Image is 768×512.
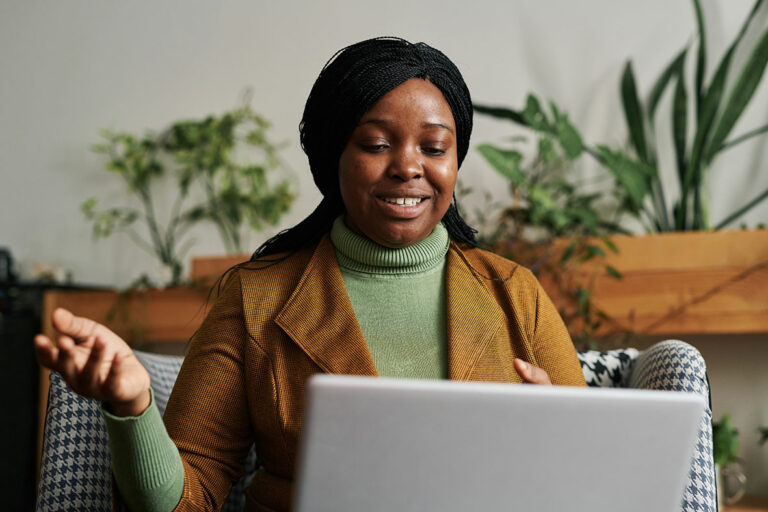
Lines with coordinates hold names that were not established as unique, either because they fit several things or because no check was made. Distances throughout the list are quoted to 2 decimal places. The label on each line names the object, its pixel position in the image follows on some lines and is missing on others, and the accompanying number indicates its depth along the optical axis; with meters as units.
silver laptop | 0.66
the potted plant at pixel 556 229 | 2.47
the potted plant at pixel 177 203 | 2.96
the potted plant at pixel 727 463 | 2.28
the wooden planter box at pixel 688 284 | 2.35
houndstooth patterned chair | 1.17
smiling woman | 1.19
